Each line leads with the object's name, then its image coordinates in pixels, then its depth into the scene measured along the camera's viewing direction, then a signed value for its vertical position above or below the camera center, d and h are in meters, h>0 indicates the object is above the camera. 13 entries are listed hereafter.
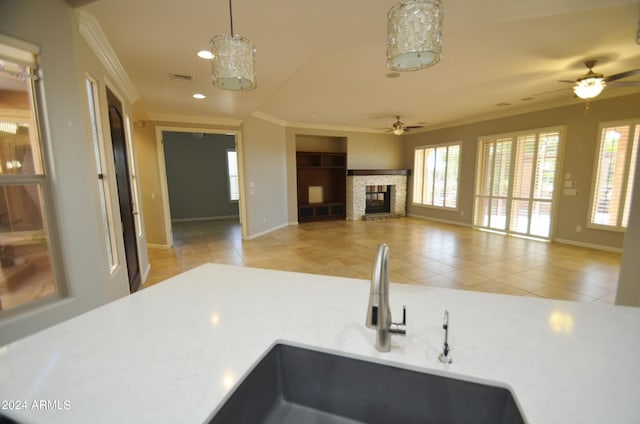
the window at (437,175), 7.18 +0.13
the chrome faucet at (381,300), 0.74 -0.34
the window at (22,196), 1.54 -0.07
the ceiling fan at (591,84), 2.85 +1.07
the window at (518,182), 5.25 -0.06
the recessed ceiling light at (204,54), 2.60 +1.27
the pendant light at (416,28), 1.00 +0.59
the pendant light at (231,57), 1.23 +0.59
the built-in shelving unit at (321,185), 7.80 -0.12
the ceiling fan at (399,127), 5.82 +1.16
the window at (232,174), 8.47 +0.27
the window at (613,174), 4.20 +0.06
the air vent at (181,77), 3.14 +1.26
